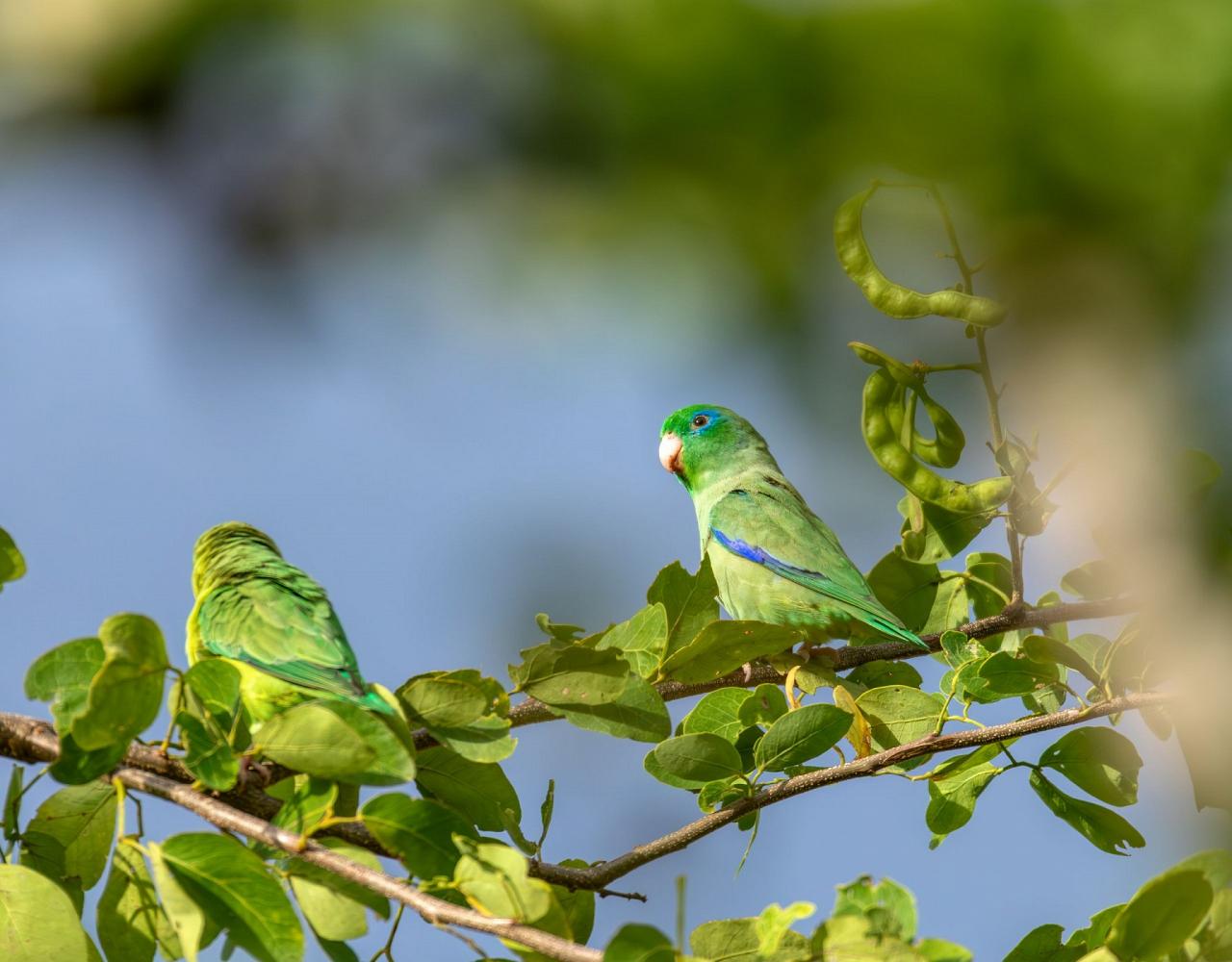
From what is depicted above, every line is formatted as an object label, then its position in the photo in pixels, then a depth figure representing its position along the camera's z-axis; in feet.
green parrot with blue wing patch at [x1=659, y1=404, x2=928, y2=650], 25.05
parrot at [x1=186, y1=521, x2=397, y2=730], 17.44
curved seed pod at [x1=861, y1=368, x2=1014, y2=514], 14.93
